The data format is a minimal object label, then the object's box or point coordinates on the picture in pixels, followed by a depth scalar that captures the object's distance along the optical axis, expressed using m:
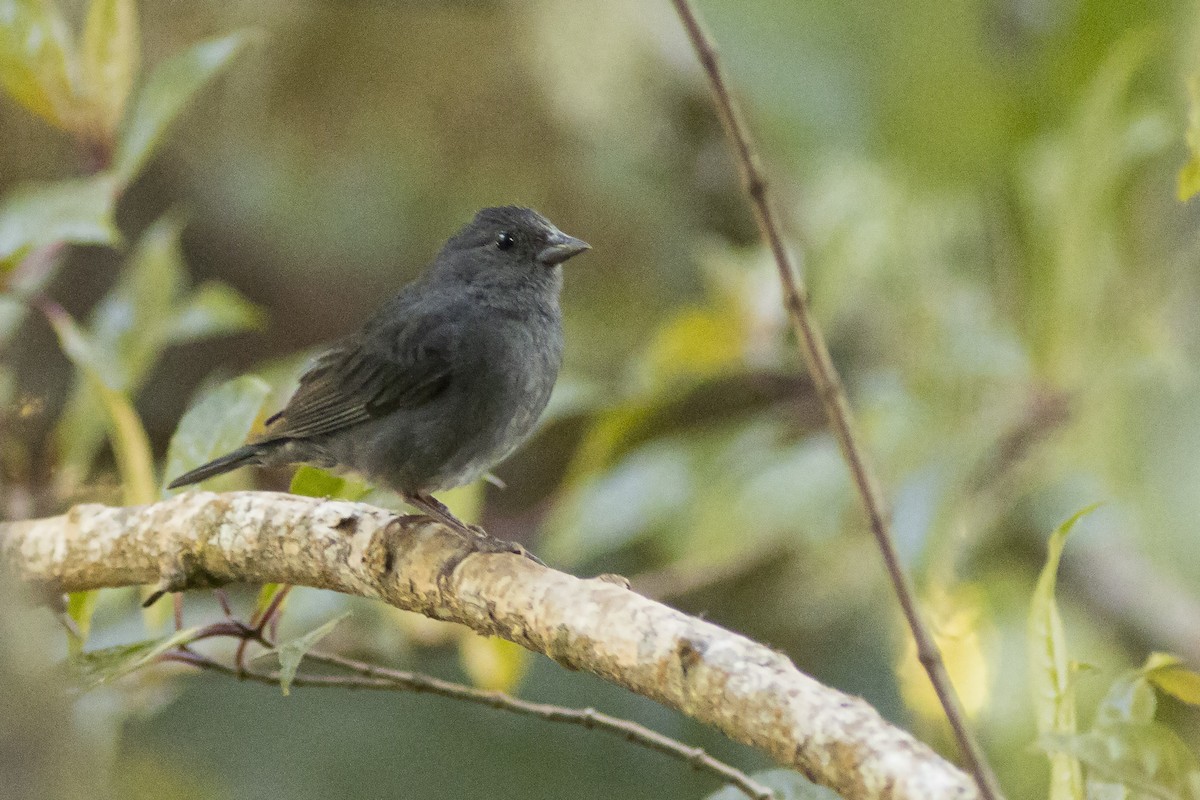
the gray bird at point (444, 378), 4.59
